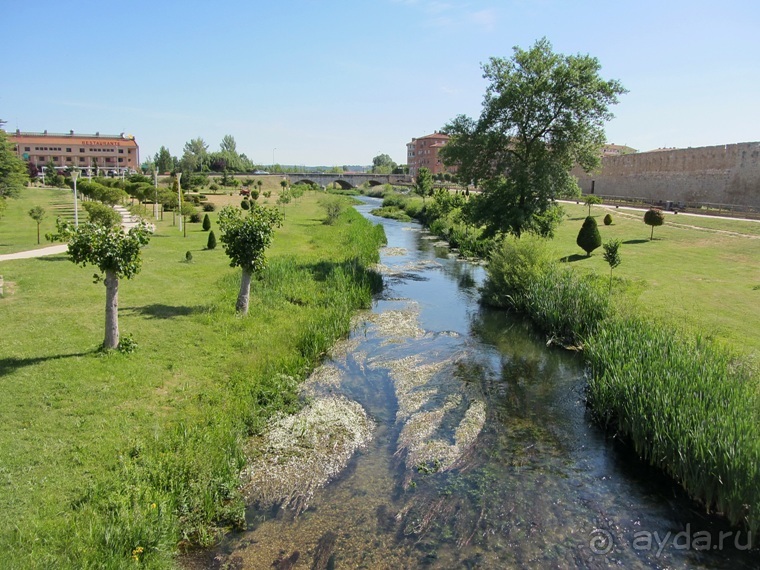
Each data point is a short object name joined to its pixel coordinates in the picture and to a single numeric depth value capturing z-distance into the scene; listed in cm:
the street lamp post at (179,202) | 2781
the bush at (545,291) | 1385
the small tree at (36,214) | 2125
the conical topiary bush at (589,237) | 2289
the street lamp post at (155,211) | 3361
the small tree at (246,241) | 1331
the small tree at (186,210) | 2809
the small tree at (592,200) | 3375
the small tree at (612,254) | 1617
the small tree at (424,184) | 6113
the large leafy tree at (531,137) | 2264
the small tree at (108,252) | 960
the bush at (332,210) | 3938
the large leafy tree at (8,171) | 3189
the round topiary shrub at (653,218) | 2659
